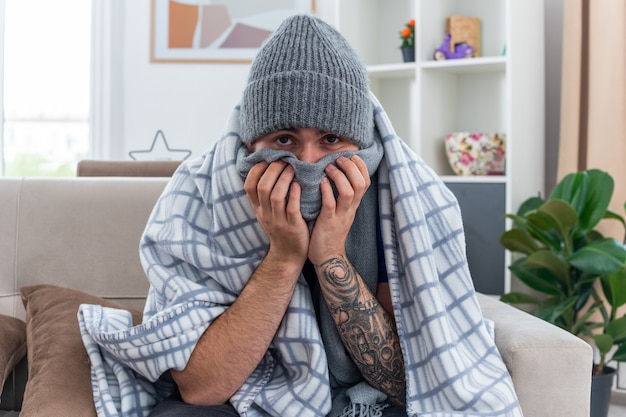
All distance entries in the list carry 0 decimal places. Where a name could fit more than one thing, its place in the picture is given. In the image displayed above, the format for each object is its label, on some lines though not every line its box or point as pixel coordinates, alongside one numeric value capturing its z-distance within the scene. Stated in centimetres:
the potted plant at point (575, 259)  243
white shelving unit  282
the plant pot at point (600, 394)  245
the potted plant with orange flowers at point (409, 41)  307
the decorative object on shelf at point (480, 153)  288
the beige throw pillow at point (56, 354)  130
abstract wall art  361
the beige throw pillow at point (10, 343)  153
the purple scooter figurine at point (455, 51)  299
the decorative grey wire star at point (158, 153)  362
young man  127
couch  129
